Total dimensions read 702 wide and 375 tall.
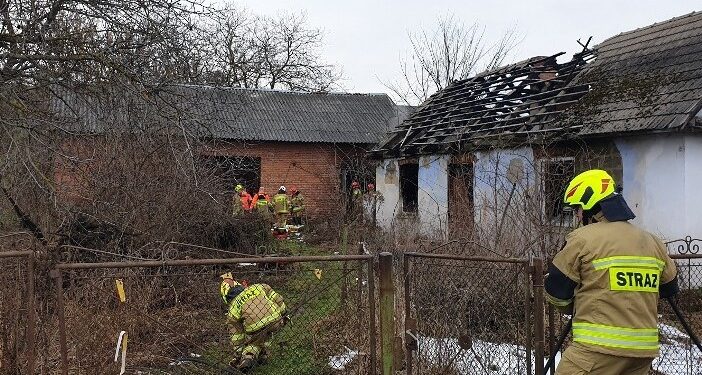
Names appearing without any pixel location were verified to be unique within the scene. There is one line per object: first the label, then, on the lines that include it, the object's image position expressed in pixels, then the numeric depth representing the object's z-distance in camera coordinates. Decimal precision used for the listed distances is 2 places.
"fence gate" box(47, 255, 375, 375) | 4.57
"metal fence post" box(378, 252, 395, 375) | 4.44
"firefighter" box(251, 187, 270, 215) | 15.39
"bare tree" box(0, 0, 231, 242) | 7.26
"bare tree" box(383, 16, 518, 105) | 32.94
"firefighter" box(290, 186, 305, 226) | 18.23
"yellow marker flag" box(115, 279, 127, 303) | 4.12
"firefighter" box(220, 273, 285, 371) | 5.72
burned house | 9.09
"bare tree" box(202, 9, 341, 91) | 31.07
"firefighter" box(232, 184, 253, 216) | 11.30
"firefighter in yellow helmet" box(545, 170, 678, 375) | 3.34
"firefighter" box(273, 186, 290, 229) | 17.05
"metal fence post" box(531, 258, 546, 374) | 4.22
